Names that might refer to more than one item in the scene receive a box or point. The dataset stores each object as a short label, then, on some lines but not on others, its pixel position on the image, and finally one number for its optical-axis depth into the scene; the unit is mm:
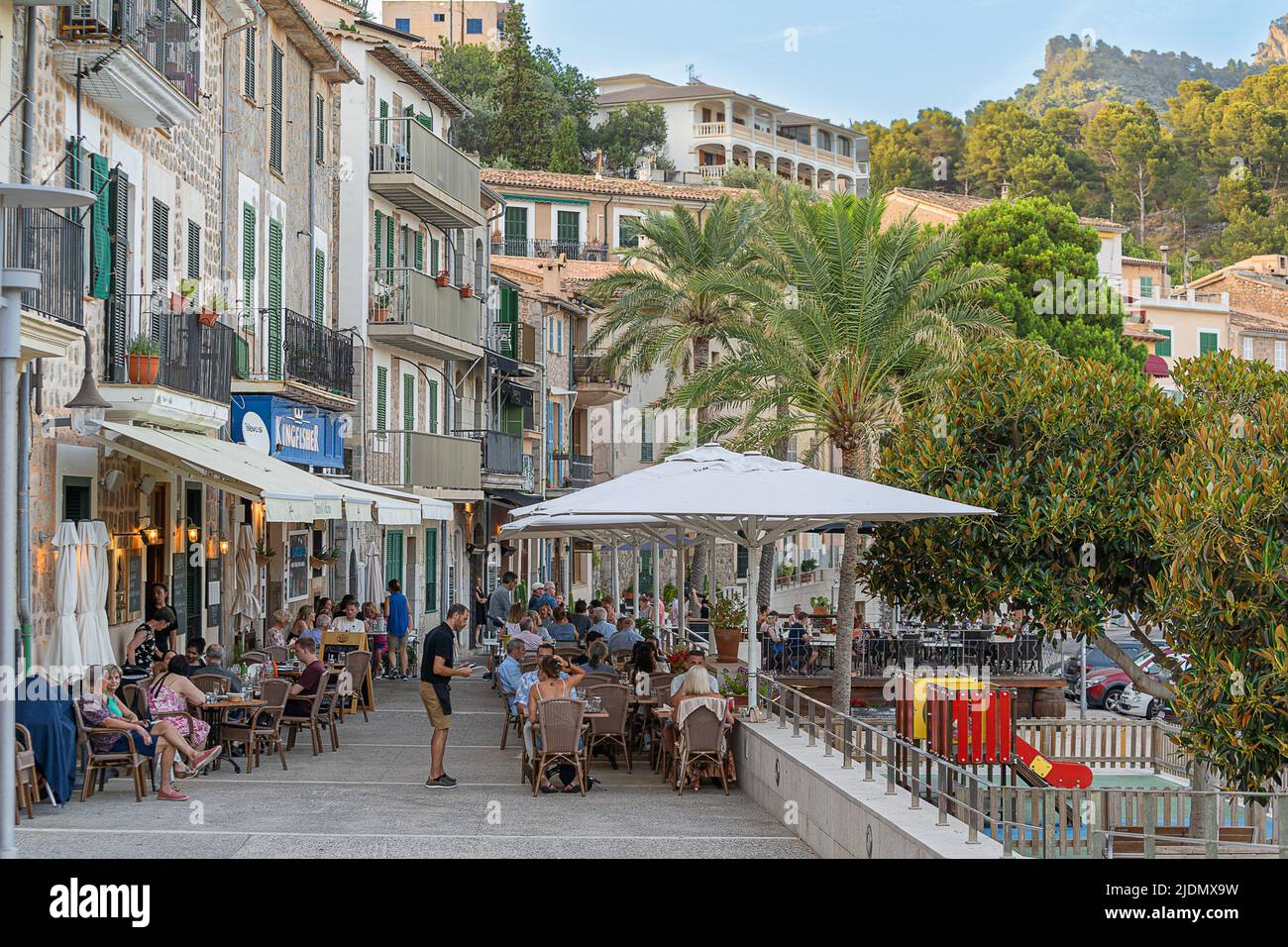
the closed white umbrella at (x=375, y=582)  29750
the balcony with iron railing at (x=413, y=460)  33250
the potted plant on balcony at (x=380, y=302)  33312
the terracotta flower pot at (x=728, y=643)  28422
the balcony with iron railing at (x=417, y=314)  33344
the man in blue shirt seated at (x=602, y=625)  26453
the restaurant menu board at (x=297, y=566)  27872
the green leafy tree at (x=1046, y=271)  57719
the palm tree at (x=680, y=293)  39781
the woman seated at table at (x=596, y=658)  21406
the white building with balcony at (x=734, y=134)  97938
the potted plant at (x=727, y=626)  28484
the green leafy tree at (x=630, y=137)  90188
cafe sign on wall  22859
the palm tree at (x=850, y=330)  26719
